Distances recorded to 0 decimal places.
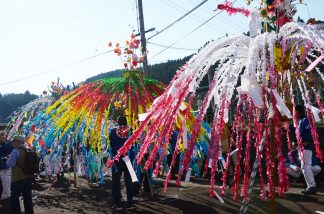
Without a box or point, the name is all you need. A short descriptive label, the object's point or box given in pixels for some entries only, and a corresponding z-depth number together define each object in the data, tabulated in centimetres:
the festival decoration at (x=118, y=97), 592
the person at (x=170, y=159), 1146
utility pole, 1441
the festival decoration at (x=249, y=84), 211
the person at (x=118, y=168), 721
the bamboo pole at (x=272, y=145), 259
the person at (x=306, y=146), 729
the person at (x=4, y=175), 884
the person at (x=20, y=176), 680
